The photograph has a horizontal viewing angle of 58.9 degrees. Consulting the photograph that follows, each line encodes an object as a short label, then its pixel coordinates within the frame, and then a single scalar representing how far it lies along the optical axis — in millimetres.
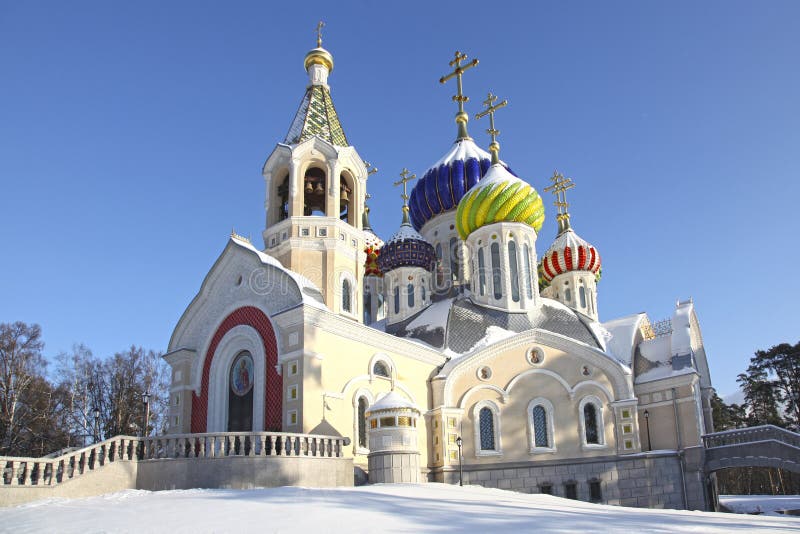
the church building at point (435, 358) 16656
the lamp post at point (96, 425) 27934
